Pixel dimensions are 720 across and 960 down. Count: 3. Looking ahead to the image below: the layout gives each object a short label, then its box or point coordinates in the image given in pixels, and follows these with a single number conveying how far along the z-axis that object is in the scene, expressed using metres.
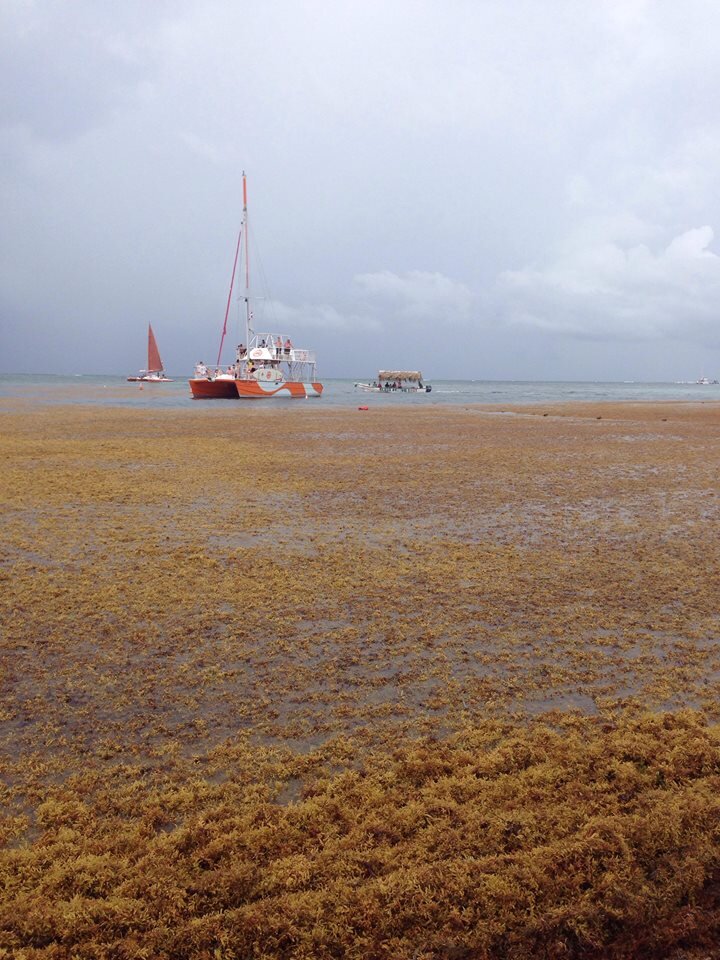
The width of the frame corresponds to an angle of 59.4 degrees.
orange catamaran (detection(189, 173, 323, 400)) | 58.00
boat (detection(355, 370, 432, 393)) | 93.31
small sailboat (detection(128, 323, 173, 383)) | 98.36
